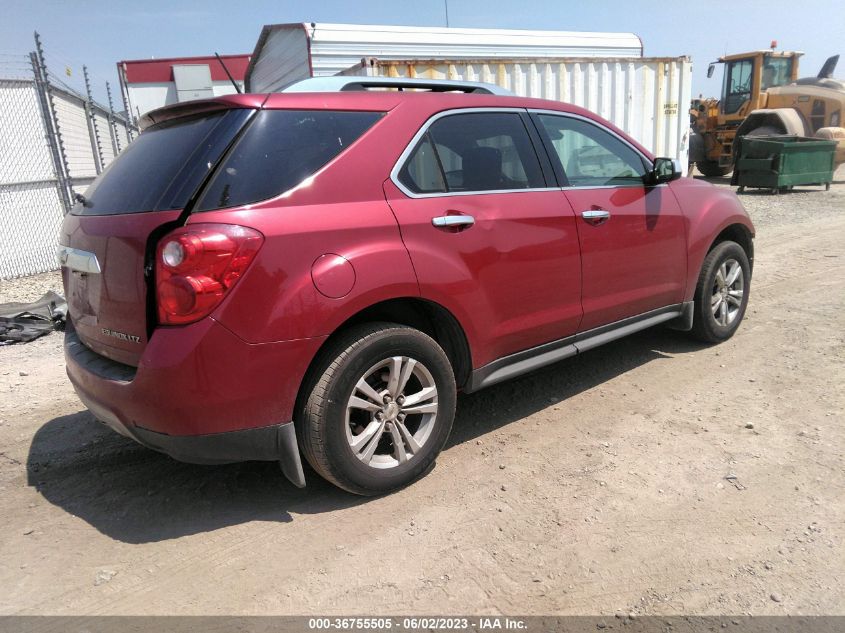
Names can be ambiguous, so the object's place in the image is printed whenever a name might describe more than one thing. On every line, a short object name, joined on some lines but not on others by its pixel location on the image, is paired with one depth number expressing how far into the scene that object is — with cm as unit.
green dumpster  1401
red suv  247
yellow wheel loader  1611
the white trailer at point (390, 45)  746
